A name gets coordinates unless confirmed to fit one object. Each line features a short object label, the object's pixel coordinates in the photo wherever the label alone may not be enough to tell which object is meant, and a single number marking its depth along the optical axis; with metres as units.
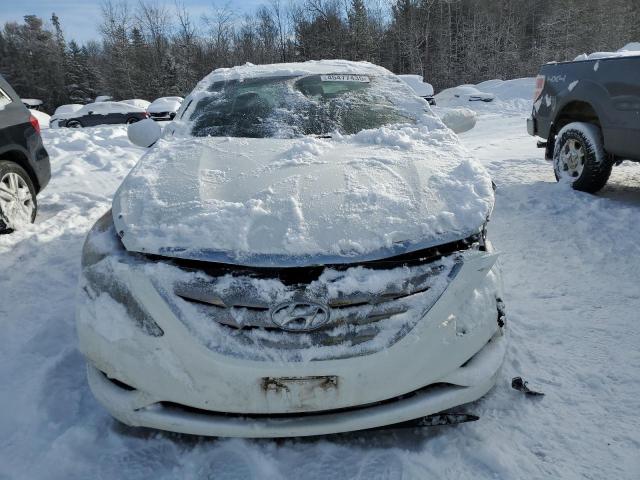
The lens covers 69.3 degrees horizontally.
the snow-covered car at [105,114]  21.11
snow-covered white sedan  1.62
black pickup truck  4.24
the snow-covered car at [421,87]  17.95
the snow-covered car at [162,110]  21.98
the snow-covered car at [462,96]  21.86
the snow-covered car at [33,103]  34.60
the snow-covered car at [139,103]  26.69
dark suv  4.09
